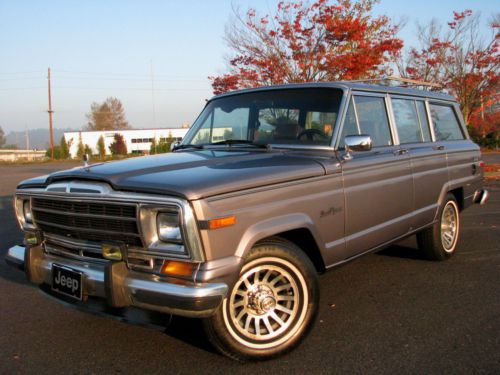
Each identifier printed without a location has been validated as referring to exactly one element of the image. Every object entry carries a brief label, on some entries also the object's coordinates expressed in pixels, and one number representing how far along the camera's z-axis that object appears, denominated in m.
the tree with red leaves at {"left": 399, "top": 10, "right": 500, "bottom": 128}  18.47
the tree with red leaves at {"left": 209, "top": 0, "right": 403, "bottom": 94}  12.63
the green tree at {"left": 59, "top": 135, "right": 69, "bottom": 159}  48.44
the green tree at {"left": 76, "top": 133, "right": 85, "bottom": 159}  53.58
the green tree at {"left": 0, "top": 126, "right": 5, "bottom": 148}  129.62
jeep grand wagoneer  2.75
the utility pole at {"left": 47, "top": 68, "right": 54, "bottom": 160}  46.39
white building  70.12
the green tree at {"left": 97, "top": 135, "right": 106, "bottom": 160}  55.01
